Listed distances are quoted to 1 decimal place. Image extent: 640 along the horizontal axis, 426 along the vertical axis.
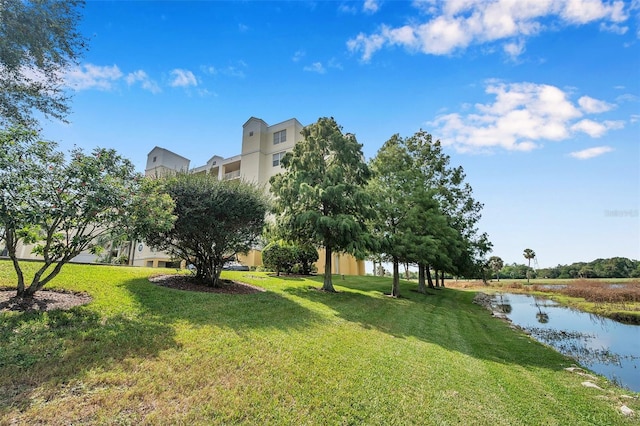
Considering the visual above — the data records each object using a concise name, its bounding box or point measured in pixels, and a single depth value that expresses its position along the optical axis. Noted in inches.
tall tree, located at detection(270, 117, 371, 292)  559.2
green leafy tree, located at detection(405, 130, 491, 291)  897.5
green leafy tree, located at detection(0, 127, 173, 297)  226.1
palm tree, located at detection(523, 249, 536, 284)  2881.4
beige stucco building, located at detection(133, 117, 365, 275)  1267.2
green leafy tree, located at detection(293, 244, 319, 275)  894.8
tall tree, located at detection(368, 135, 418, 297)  663.1
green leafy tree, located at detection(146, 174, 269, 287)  418.0
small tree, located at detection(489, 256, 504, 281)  2469.2
